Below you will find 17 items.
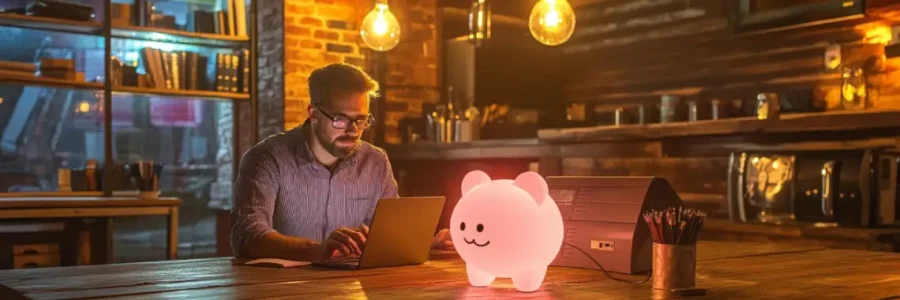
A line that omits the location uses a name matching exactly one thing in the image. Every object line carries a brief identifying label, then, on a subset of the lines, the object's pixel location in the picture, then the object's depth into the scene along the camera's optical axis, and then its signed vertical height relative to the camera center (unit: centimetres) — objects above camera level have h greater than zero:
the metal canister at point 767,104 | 444 +9
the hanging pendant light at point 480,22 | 453 +49
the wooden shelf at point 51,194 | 500 -41
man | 266 -15
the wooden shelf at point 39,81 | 496 +22
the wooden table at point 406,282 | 163 -32
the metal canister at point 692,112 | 517 +6
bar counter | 372 -14
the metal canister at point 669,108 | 532 +8
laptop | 197 -25
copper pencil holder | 164 -26
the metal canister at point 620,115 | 562 +4
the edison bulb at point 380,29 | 512 +52
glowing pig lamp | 160 -19
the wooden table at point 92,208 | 458 -46
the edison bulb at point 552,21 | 448 +50
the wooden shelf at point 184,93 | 545 +17
